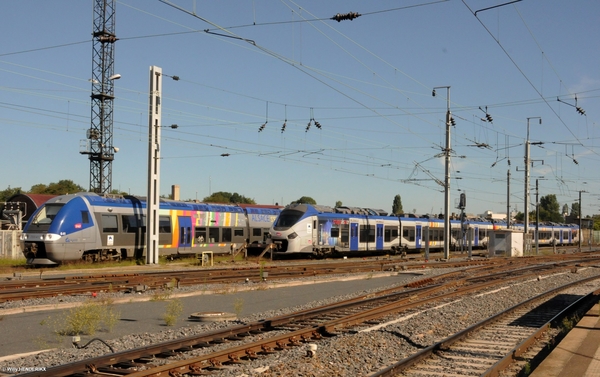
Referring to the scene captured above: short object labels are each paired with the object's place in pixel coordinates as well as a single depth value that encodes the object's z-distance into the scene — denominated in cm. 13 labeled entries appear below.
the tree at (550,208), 15338
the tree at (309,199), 12481
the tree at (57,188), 8550
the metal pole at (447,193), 3897
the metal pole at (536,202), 5175
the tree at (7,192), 9141
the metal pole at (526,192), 5101
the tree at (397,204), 14962
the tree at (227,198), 10841
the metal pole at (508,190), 5860
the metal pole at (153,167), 2992
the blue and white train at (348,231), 3539
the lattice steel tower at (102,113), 4738
